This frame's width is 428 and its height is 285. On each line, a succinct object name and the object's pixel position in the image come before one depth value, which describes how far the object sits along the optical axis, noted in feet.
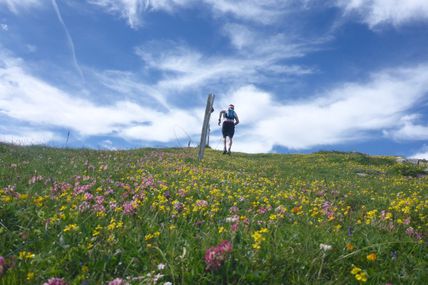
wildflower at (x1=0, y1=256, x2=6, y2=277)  10.49
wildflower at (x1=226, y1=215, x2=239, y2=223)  17.49
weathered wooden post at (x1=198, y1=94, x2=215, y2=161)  72.54
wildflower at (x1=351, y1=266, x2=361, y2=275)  10.99
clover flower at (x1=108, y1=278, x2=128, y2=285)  9.98
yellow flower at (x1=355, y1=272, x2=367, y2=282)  10.50
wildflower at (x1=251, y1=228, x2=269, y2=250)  12.40
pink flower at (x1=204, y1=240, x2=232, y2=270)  11.55
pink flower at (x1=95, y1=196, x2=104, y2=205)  20.48
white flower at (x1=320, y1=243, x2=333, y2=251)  12.70
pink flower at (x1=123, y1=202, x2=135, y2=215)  18.40
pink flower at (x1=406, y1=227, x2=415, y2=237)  18.21
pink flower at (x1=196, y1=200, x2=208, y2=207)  21.52
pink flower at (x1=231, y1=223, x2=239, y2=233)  15.14
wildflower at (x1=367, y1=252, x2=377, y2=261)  12.39
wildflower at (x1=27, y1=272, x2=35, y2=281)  10.32
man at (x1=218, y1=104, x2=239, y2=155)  97.14
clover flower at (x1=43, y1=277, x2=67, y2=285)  9.68
